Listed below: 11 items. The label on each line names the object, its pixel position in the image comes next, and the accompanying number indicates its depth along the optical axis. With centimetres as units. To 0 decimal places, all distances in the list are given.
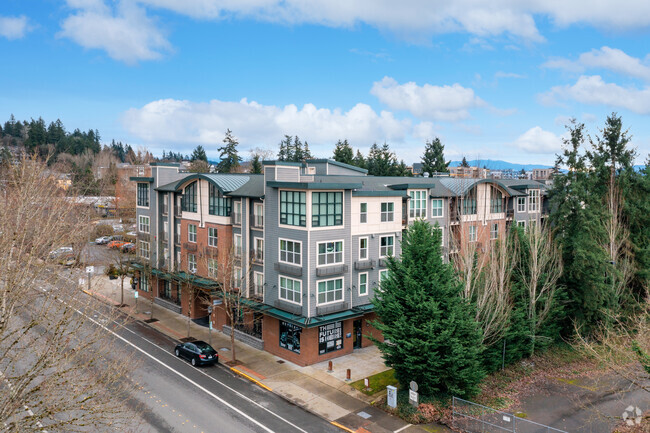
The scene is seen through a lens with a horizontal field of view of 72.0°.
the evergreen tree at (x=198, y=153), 10969
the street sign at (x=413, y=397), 2278
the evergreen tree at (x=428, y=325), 2231
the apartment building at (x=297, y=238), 2911
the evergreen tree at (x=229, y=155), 9475
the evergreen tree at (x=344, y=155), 8800
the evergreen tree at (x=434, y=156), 8581
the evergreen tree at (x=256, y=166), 8662
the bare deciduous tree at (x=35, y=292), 1061
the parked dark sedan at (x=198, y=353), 2847
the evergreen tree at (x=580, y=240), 3150
